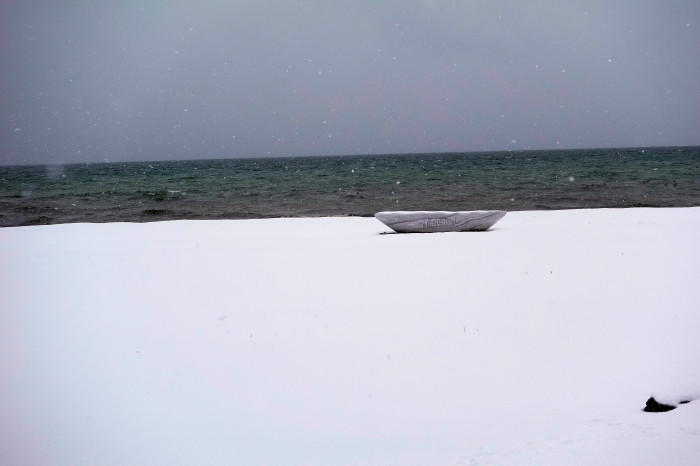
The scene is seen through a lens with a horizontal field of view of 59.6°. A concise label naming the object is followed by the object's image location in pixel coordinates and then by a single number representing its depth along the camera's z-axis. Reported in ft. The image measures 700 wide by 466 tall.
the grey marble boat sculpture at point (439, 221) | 42.06
